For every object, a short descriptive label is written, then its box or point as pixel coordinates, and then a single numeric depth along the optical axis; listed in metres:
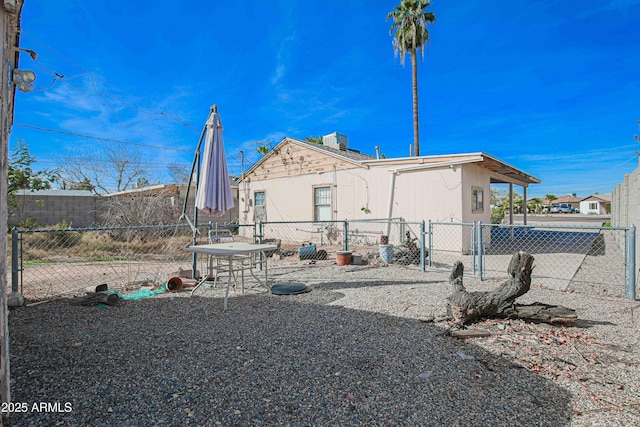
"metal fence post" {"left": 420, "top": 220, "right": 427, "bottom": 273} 6.63
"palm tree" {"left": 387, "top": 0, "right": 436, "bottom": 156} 16.36
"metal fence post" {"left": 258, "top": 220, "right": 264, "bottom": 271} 7.27
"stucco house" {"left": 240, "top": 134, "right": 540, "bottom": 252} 9.37
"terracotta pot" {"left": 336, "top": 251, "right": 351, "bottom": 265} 7.71
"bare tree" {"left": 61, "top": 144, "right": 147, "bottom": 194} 21.12
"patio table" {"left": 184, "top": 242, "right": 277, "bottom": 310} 4.50
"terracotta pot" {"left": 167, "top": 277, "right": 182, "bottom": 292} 5.30
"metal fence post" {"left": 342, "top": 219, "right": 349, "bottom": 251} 8.16
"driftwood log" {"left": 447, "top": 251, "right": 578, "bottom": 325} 3.48
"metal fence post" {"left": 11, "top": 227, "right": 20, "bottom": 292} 4.27
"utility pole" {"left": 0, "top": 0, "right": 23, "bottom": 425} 1.75
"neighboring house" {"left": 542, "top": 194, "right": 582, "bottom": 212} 60.94
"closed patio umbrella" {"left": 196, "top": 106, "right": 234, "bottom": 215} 5.21
